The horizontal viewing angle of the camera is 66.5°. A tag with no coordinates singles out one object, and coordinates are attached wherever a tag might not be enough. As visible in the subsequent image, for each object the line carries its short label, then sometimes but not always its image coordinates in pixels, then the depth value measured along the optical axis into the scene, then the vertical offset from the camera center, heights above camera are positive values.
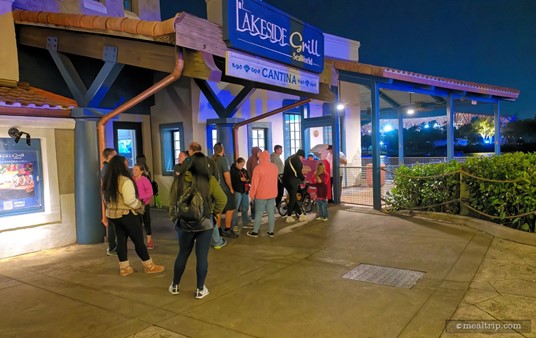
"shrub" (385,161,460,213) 8.43 -0.89
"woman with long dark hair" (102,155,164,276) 5.19 -0.64
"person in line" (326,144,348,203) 11.00 -0.30
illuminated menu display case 6.40 -0.30
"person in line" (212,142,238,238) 7.31 -0.53
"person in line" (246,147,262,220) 8.95 -0.19
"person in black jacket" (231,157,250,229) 7.91 -0.55
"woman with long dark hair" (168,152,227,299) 4.52 -0.76
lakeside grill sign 6.49 +2.15
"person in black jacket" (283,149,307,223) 8.62 -0.55
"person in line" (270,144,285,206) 9.32 -0.34
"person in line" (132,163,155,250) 6.40 -0.46
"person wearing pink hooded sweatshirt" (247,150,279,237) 7.35 -0.61
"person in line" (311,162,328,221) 8.59 -0.82
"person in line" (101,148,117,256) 6.46 -1.31
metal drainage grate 4.97 -1.62
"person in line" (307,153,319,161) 11.07 -0.20
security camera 6.37 +0.41
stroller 9.47 -1.20
